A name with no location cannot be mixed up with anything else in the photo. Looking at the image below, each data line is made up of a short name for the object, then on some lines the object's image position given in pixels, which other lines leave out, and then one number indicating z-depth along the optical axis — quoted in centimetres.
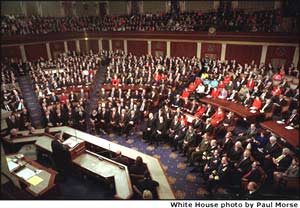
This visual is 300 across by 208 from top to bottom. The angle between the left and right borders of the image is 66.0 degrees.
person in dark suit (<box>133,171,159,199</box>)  474
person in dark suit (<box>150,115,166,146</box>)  808
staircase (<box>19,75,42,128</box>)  1018
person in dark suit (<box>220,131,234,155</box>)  636
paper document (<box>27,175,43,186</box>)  499
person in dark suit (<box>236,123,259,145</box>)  673
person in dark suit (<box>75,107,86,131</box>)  912
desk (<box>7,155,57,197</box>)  477
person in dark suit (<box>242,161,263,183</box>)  509
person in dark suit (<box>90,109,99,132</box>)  902
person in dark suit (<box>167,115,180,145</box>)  785
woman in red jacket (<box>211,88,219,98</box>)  1005
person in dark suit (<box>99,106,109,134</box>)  906
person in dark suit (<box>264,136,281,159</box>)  595
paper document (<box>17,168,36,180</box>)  522
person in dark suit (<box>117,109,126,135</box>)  884
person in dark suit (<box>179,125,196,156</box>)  713
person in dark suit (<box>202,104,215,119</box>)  866
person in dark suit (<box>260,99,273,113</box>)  812
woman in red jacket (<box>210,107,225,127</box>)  797
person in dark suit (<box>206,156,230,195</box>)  543
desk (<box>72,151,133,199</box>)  473
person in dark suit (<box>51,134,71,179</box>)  583
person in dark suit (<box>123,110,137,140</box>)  871
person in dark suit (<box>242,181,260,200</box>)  456
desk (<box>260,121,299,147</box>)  616
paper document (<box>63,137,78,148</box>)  610
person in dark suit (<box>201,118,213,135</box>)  748
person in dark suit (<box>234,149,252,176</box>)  550
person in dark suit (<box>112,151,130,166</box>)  584
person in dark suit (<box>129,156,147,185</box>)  526
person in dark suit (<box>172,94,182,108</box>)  982
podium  599
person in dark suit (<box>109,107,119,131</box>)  897
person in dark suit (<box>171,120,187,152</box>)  755
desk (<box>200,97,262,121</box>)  805
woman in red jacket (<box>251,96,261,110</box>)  848
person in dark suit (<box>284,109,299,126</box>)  715
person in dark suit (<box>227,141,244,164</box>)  598
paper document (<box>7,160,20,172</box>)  544
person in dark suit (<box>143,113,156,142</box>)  827
